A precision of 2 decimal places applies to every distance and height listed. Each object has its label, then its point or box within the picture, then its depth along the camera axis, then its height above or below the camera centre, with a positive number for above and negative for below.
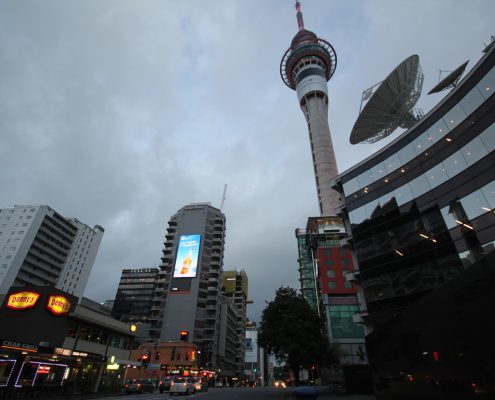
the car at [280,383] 83.58 +1.97
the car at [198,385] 34.34 +0.59
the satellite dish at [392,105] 36.16 +31.22
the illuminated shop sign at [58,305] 30.03 +7.25
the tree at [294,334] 32.34 +5.48
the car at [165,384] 38.03 +0.64
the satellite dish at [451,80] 31.08 +28.33
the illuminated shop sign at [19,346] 23.45 +2.90
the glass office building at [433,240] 8.11 +11.64
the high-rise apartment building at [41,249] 97.31 +42.51
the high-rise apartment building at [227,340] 97.06 +15.33
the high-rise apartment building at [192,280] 82.31 +27.87
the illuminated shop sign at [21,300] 28.22 +7.11
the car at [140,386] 33.62 +0.31
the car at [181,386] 29.88 +0.34
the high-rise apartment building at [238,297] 132.25 +37.18
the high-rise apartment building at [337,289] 54.88 +18.40
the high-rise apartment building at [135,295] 136.00 +38.19
